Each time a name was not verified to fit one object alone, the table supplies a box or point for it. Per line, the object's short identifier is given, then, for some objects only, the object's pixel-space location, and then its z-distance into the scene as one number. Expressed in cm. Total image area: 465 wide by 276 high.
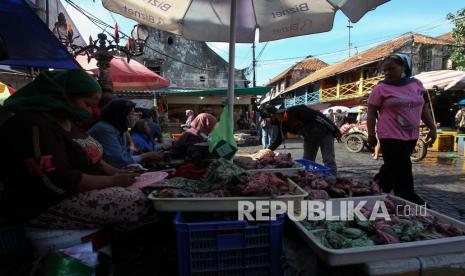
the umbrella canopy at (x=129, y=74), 644
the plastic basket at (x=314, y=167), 330
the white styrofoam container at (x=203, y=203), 192
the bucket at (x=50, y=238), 184
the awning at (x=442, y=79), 985
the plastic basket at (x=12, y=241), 209
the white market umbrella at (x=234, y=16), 375
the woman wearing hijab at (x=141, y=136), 524
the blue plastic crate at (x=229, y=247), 176
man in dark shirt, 486
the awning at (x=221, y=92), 1713
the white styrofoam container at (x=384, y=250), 160
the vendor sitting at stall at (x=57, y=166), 171
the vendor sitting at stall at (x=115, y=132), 304
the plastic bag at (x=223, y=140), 309
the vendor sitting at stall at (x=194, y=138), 377
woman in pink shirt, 328
